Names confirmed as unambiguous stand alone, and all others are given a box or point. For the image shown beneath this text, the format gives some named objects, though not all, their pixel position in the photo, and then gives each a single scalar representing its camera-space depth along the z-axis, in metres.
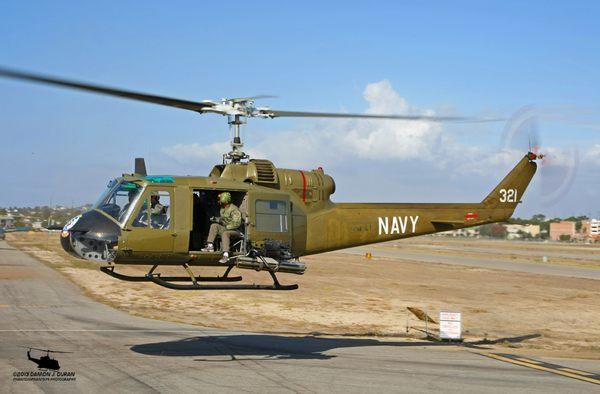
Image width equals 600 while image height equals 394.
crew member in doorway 15.34
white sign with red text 21.80
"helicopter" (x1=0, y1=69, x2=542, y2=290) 14.36
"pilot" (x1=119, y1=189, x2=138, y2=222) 14.52
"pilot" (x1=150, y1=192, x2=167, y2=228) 14.81
